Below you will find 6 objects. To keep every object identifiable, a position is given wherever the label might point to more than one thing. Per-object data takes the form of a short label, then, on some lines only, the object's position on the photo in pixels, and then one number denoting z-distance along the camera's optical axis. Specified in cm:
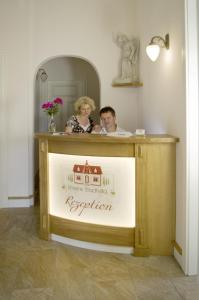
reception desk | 304
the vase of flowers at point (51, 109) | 391
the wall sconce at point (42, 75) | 613
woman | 408
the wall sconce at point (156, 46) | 320
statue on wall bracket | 478
